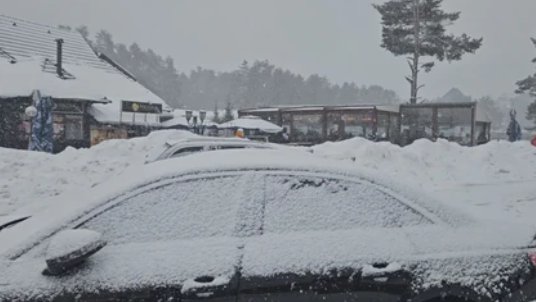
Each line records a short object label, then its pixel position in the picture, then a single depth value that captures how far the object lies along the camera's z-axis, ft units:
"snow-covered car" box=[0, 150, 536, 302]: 8.42
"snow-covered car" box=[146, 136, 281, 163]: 27.35
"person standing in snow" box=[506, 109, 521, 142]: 89.04
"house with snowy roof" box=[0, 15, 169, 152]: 75.15
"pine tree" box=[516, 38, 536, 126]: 161.79
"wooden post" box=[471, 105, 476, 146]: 90.27
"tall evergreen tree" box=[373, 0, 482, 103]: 141.28
